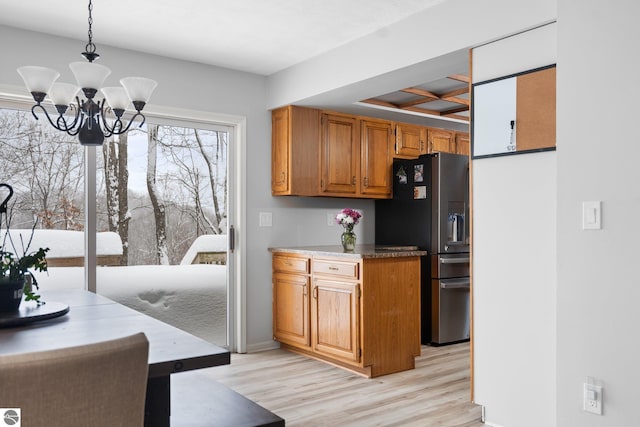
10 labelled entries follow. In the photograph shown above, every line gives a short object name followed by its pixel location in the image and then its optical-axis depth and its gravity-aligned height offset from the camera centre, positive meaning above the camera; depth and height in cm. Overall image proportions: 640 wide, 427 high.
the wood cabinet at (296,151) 436 +53
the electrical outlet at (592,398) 221 -82
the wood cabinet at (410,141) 503 +71
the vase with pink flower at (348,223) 425 -9
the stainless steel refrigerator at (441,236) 459 -22
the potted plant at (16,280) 204 -27
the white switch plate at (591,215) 221 -2
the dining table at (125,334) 152 -43
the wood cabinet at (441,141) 532 +75
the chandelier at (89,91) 224 +56
